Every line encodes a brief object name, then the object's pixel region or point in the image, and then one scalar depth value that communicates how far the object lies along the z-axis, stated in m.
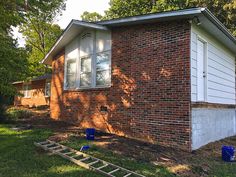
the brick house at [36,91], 16.04
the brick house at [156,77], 5.72
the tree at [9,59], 6.98
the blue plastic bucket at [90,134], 6.36
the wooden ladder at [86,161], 4.11
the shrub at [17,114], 10.66
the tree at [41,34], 20.15
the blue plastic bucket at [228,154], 5.24
